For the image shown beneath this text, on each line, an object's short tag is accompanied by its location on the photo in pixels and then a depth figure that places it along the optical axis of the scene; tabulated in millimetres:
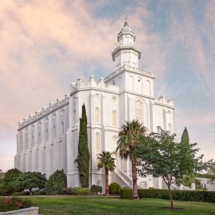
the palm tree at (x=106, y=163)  44931
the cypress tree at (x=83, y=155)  46281
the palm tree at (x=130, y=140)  35116
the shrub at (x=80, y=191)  42750
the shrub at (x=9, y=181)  54169
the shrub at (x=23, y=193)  51225
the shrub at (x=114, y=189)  45219
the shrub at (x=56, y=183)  48531
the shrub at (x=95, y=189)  45584
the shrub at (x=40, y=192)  51200
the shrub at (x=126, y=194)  35344
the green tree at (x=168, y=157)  23359
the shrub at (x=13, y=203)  16067
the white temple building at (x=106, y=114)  50562
